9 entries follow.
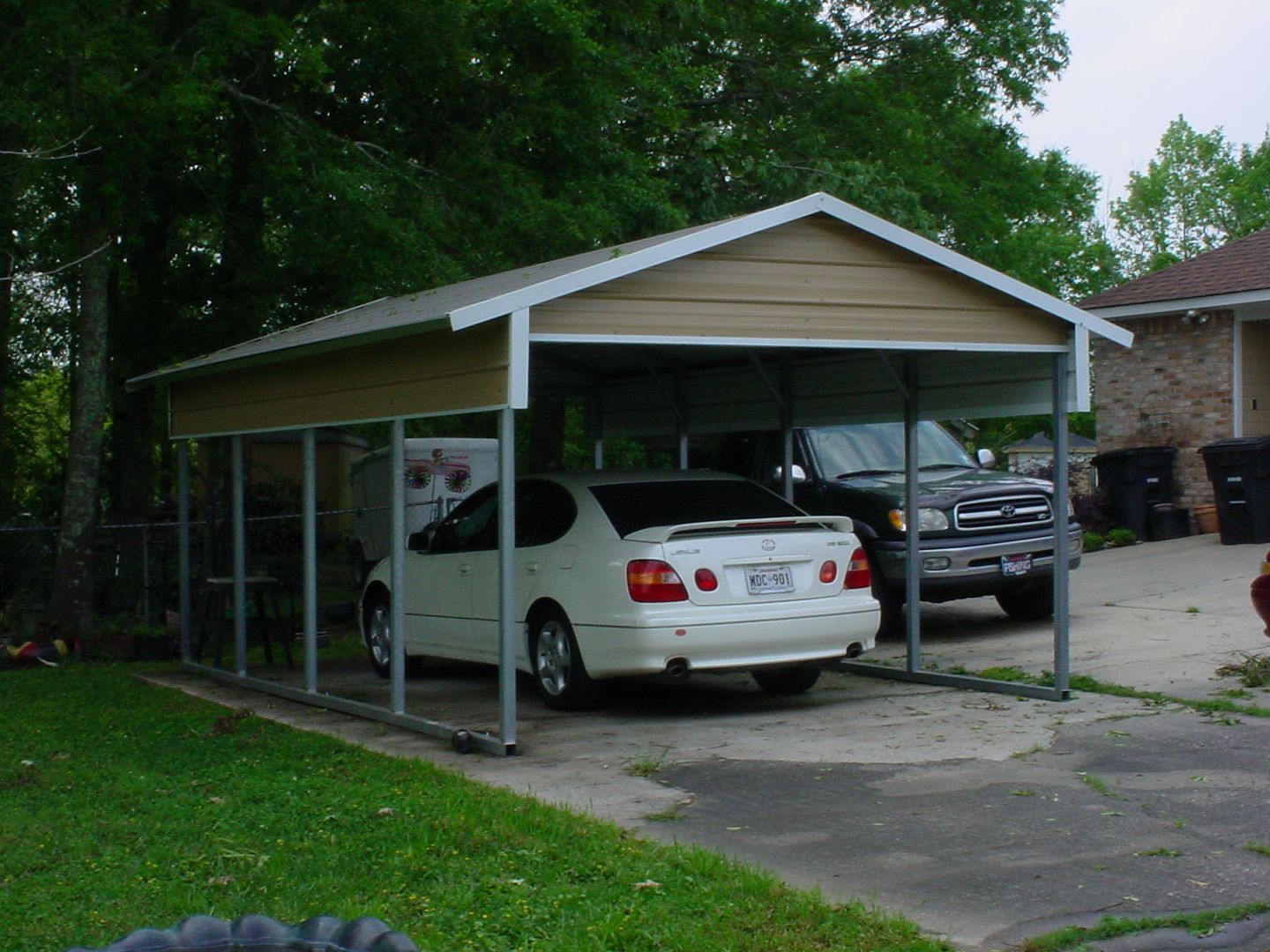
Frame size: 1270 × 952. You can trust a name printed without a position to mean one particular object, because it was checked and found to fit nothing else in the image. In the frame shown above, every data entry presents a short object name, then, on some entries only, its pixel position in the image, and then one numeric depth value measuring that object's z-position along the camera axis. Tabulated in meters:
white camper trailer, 20.50
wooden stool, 12.55
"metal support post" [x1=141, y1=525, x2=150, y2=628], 14.82
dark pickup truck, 12.82
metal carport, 8.55
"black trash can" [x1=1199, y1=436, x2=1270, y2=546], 17.50
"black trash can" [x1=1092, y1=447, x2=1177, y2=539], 19.91
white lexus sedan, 9.26
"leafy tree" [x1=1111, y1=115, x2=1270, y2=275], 67.38
